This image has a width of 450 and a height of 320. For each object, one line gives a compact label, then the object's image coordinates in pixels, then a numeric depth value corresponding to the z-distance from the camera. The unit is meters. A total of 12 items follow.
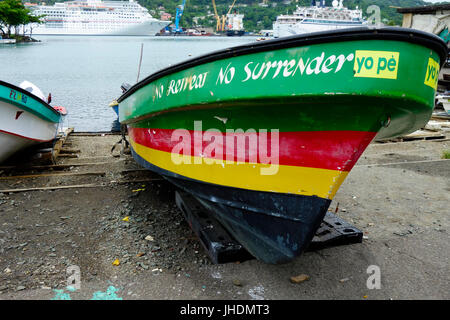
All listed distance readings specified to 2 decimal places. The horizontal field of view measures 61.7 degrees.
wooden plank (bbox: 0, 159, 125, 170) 6.39
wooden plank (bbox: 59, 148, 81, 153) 7.90
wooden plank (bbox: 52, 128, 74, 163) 7.28
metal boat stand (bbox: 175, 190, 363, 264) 3.40
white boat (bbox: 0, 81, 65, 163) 5.84
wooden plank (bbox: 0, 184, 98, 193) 5.32
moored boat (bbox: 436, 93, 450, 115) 12.88
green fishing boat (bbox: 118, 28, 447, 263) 2.39
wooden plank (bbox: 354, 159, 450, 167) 6.82
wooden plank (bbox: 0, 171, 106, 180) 6.09
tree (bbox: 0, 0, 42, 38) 65.81
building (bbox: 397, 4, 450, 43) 17.62
